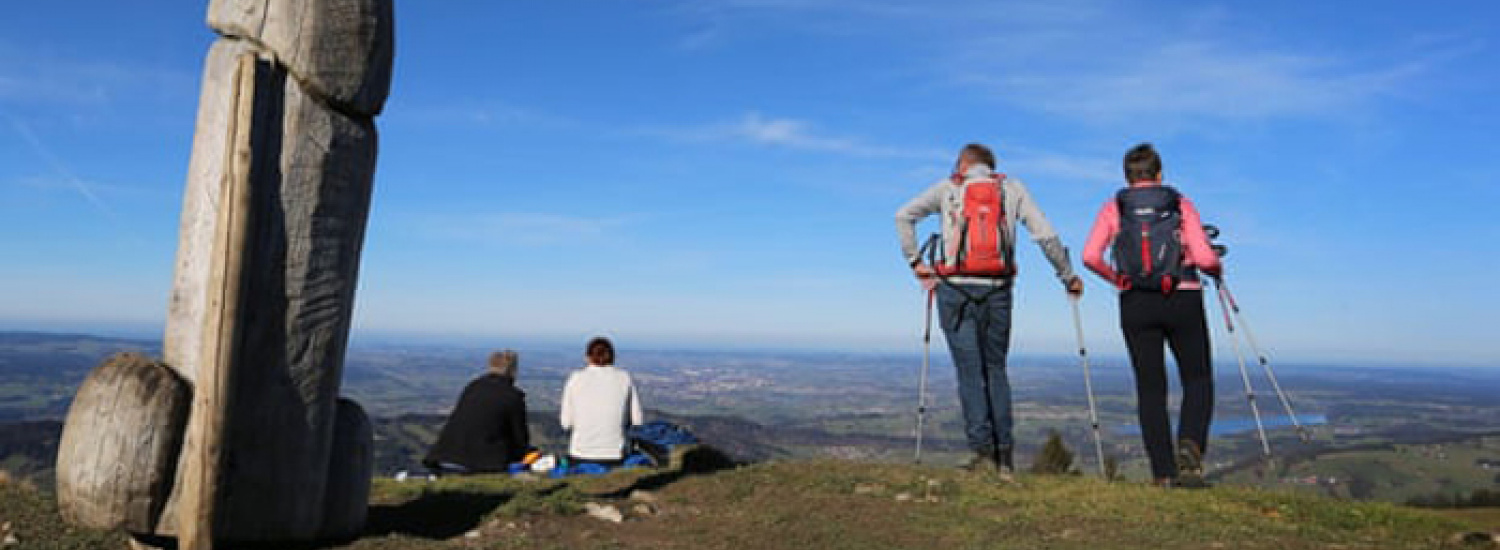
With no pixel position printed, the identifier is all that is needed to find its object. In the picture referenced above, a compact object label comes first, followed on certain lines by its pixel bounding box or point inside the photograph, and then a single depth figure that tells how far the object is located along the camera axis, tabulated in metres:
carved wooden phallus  4.90
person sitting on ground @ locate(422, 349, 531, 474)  10.94
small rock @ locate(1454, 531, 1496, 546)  6.05
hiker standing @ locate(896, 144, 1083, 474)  8.84
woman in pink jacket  7.97
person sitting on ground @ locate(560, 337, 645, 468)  10.66
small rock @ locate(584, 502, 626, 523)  6.71
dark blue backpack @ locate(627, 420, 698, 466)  11.60
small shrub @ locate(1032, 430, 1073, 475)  10.75
